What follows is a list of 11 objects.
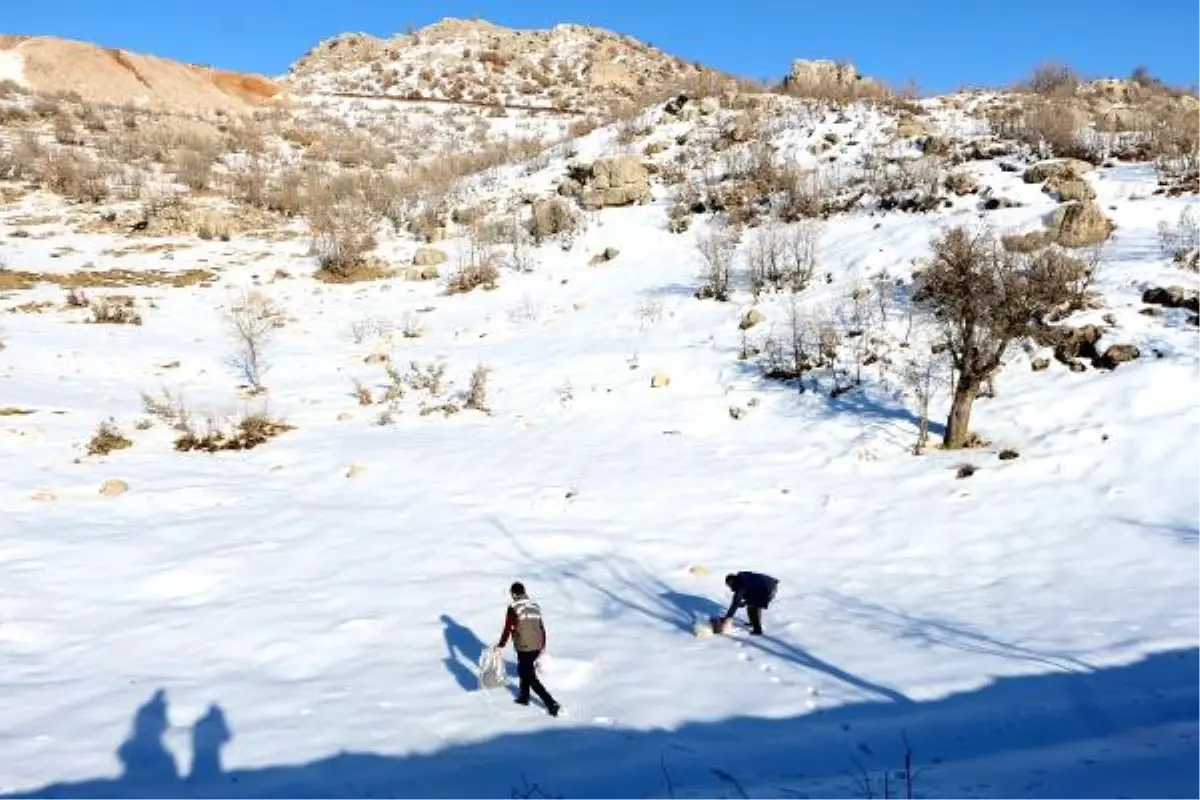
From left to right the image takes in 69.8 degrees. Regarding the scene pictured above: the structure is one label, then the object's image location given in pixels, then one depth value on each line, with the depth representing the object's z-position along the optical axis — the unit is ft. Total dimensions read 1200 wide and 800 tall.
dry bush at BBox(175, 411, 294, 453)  43.62
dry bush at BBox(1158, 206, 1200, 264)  48.65
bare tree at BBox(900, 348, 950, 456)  43.65
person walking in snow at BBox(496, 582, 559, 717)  22.81
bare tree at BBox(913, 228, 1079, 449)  37.83
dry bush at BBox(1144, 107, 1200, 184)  60.29
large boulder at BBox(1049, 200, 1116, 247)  53.46
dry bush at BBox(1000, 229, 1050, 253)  52.08
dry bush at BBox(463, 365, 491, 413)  49.80
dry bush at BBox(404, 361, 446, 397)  52.11
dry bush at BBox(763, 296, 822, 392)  49.42
